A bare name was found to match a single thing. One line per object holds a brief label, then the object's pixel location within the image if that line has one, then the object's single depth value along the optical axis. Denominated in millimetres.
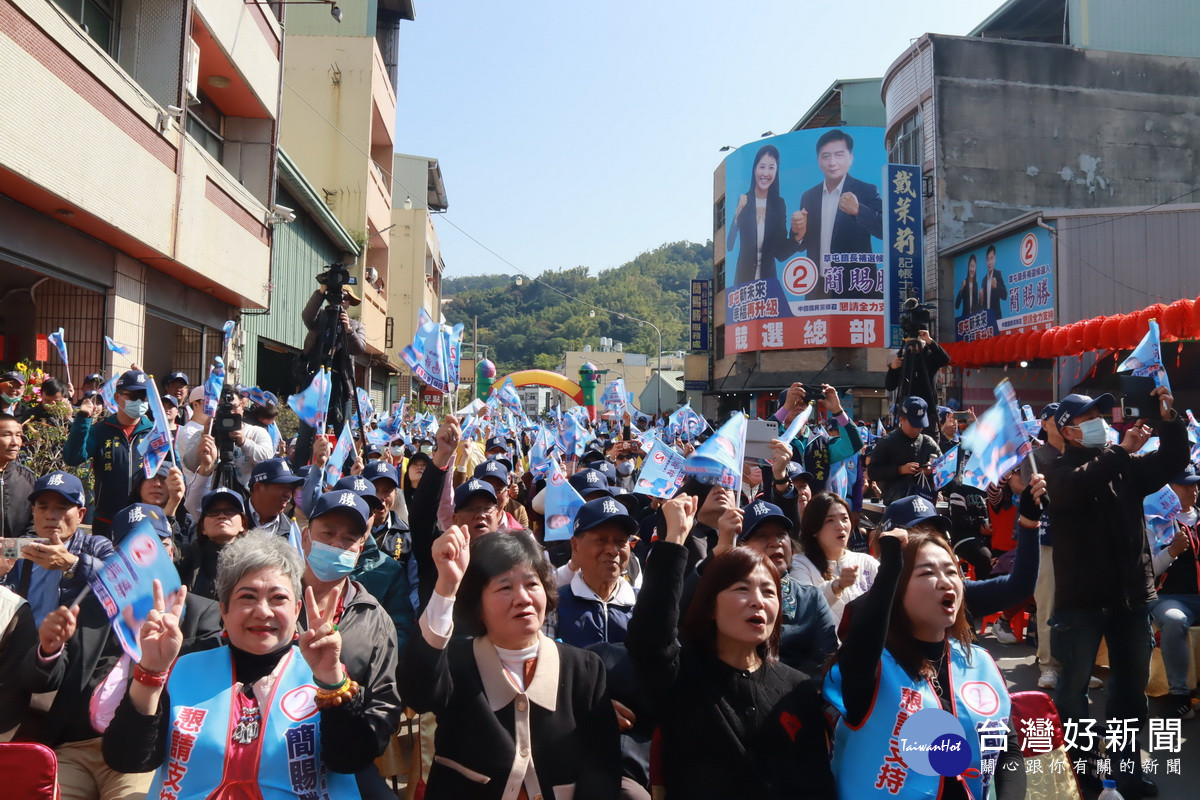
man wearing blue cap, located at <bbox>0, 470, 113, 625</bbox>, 3535
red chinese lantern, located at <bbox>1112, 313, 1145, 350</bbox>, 15016
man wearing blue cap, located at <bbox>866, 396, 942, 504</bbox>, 6902
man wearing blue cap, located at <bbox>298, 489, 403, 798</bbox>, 2984
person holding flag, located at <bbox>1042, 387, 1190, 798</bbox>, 4586
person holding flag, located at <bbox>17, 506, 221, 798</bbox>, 3215
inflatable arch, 35375
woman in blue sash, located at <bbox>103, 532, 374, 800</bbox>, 2680
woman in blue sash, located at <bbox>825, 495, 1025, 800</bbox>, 2900
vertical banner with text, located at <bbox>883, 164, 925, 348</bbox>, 28266
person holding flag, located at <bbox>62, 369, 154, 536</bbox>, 6375
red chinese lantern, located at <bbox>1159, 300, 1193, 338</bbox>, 13391
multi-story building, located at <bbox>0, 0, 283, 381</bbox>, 9289
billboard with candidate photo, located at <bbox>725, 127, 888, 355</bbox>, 33594
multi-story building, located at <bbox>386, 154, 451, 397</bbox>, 35312
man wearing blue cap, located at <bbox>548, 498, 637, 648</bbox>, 3916
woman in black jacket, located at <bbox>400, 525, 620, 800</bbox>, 2799
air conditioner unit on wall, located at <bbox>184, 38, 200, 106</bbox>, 12758
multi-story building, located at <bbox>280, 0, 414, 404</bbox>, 26188
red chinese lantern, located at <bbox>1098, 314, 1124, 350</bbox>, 15602
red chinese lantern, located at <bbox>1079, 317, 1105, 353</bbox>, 16172
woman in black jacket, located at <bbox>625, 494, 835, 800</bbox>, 2943
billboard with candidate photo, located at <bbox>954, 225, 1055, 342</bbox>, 21297
